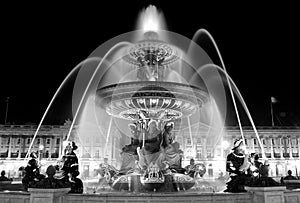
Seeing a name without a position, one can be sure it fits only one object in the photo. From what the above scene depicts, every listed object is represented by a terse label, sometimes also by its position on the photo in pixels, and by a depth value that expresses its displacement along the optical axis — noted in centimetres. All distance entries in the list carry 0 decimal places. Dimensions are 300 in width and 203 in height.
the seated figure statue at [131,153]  1388
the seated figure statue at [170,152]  1362
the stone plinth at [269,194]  772
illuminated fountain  1256
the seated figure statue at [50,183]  791
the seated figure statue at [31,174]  1192
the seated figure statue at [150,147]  1309
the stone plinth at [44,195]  755
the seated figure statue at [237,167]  1059
